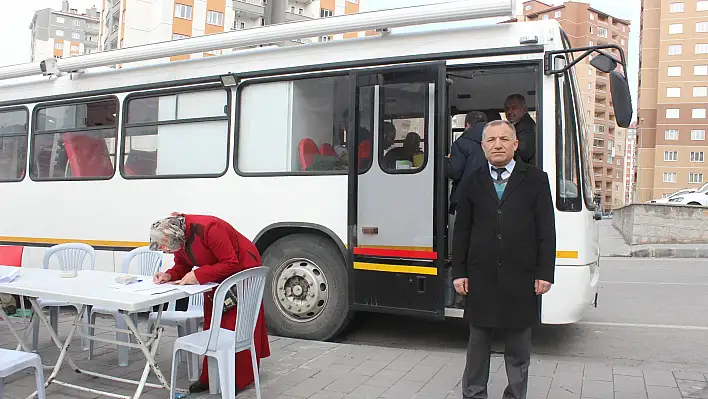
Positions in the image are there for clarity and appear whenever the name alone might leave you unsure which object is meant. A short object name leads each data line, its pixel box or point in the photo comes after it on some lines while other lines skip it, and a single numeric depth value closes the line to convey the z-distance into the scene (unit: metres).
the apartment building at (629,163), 123.53
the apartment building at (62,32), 117.19
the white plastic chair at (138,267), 5.18
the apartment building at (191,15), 45.00
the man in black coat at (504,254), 3.75
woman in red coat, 4.14
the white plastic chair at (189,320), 4.73
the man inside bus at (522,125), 5.34
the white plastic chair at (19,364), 3.30
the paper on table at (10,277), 4.41
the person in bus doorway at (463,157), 5.32
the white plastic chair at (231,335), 3.90
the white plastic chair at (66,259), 5.40
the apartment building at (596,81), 91.69
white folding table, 3.75
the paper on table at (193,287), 3.98
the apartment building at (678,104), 70.88
